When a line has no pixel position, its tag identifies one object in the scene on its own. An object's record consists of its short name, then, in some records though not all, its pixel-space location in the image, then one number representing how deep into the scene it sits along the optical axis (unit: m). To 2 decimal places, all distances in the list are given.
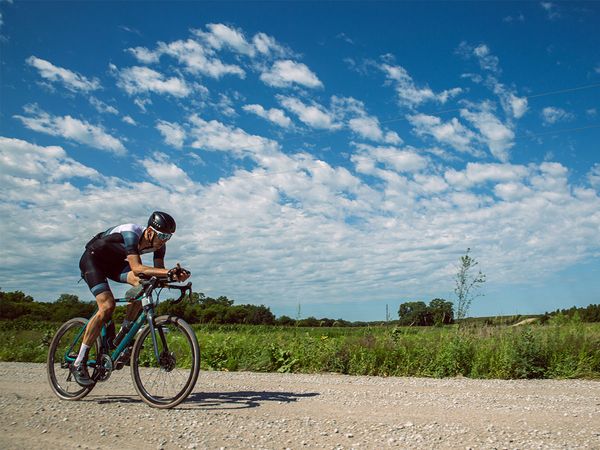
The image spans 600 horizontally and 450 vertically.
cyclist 6.41
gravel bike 6.11
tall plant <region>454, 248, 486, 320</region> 11.89
